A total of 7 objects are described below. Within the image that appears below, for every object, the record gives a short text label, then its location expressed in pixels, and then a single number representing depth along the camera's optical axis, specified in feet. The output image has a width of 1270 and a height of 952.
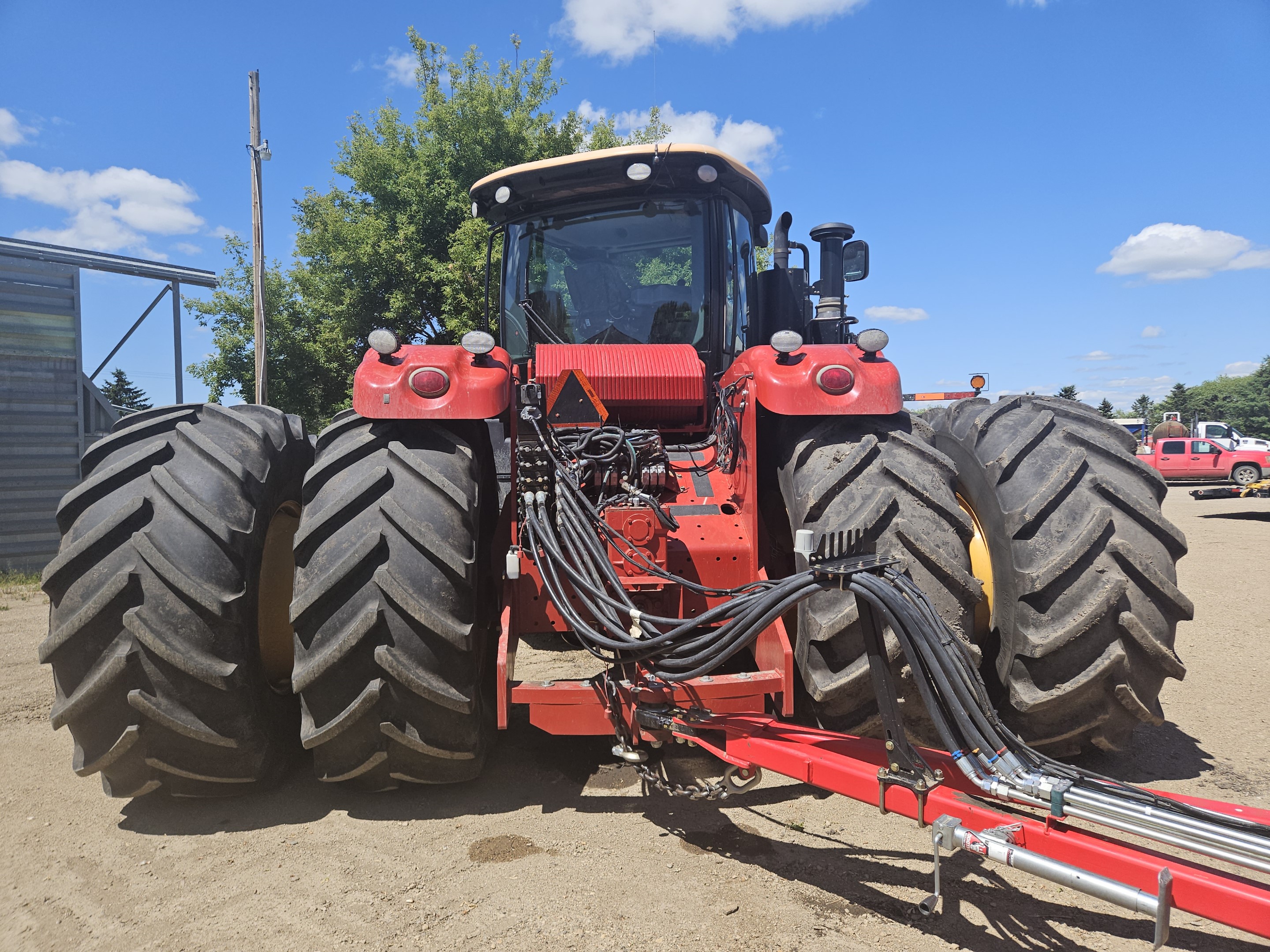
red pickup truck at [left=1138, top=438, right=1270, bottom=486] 74.18
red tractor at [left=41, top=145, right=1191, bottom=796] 8.89
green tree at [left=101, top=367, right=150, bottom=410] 200.95
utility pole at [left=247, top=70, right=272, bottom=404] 40.60
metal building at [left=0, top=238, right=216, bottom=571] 31.37
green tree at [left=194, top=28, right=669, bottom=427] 55.67
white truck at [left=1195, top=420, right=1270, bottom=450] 75.61
